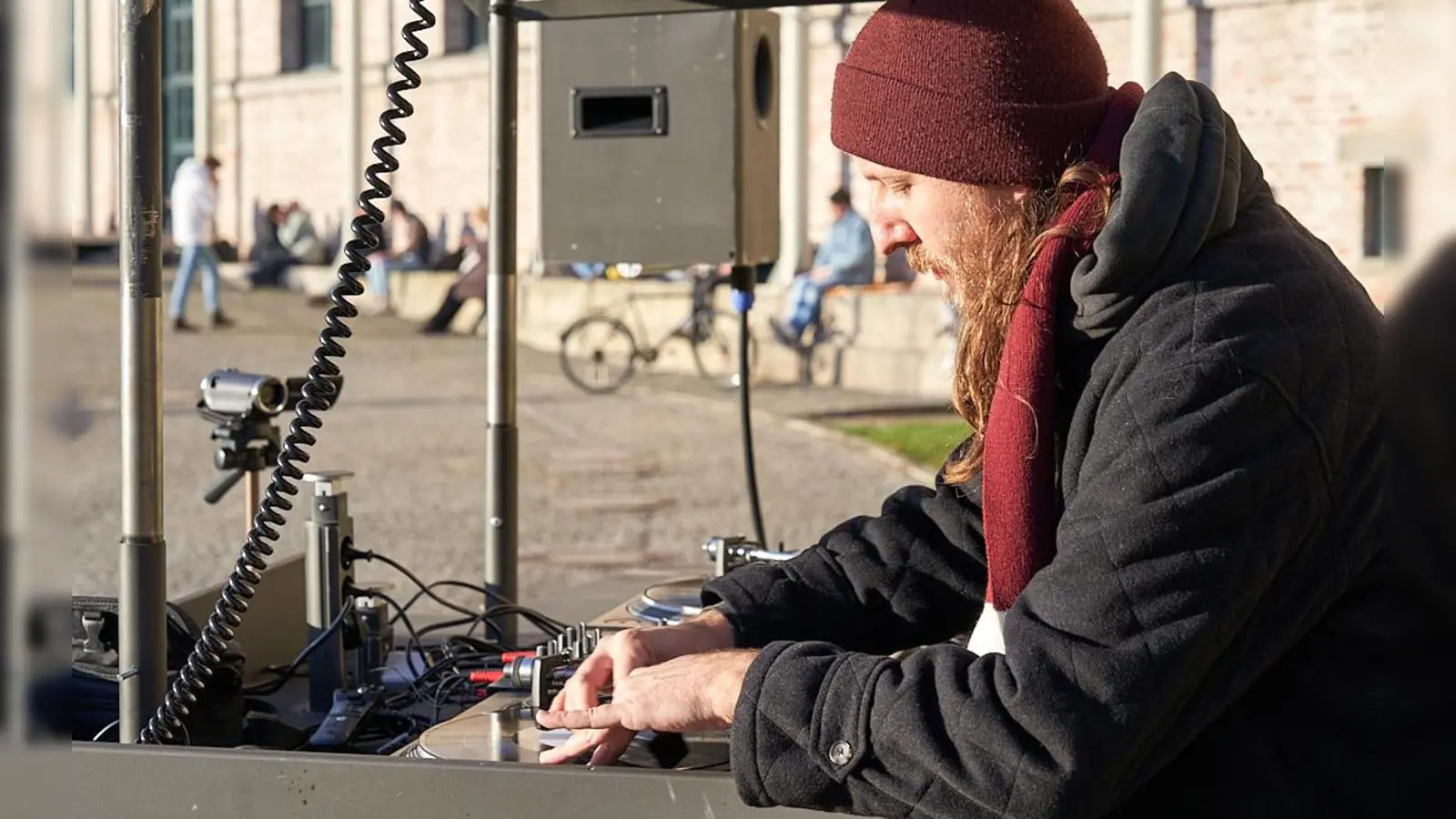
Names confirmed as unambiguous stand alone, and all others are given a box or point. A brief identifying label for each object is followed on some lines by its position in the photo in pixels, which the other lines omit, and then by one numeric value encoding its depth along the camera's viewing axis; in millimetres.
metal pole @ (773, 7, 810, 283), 20141
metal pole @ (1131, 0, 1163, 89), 17297
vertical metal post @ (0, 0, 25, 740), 890
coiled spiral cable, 2262
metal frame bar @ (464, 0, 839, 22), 3541
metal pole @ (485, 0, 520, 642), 3447
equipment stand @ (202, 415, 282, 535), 3105
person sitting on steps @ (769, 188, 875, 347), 15844
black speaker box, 3686
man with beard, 1587
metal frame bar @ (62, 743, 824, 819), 1840
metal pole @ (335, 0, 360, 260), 26109
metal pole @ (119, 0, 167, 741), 2090
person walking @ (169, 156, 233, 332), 19969
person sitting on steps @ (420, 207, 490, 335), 20484
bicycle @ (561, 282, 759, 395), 16078
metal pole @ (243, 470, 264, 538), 3262
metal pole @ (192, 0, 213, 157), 28641
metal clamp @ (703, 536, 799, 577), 3193
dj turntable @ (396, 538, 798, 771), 2080
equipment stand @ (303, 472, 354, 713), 2959
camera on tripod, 3072
